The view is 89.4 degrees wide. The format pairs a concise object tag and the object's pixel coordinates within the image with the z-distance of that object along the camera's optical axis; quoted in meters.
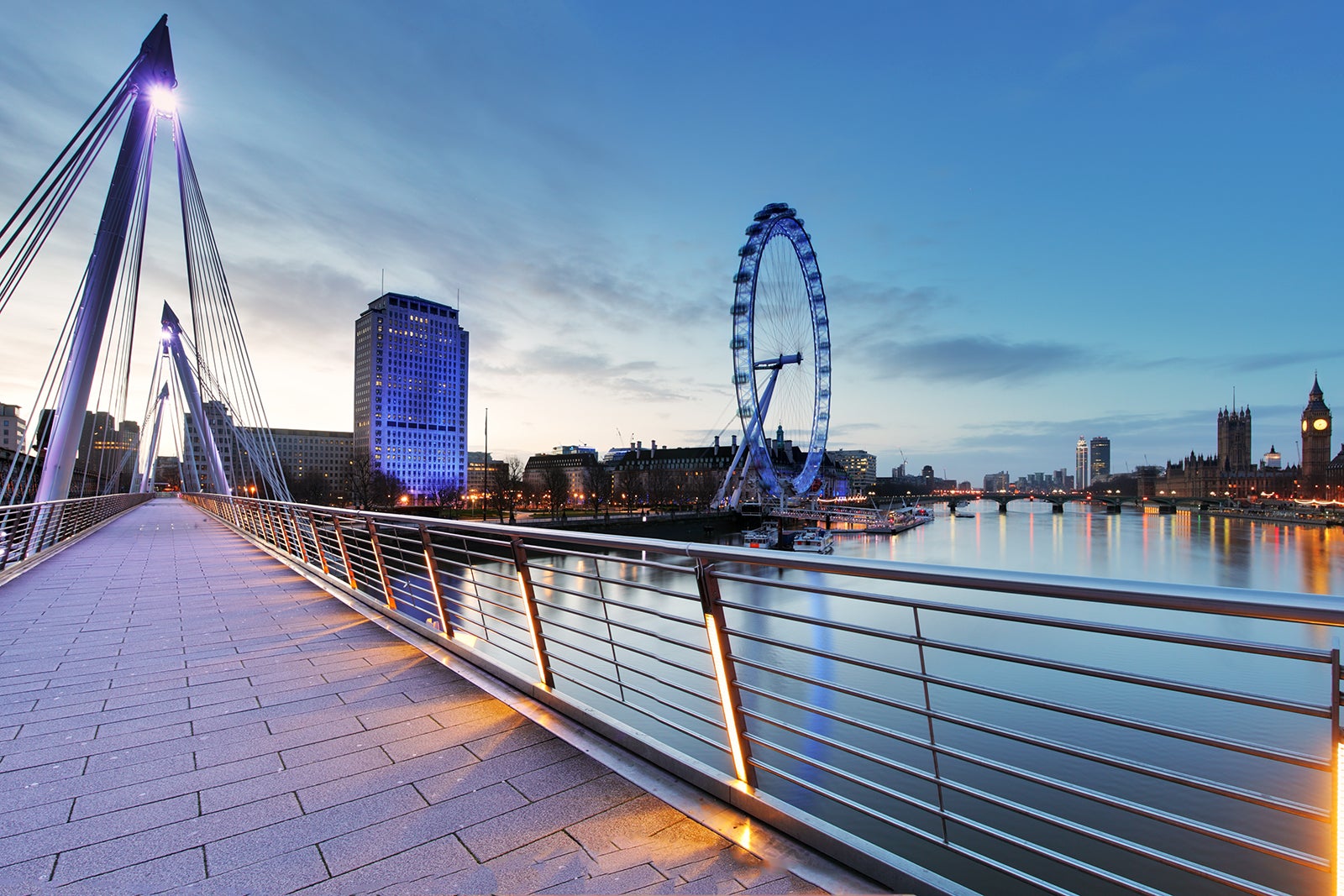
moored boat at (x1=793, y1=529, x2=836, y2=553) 54.31
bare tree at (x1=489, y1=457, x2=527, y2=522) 72.50
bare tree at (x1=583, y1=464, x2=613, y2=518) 83.85
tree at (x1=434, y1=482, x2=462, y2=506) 90.85
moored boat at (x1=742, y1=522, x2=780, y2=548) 58.66
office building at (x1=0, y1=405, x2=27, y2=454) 63.78
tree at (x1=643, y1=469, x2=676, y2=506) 96.31
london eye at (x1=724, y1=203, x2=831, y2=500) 50.53
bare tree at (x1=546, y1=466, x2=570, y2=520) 84.06
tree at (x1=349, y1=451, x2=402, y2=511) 73.19
